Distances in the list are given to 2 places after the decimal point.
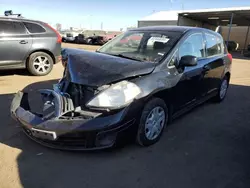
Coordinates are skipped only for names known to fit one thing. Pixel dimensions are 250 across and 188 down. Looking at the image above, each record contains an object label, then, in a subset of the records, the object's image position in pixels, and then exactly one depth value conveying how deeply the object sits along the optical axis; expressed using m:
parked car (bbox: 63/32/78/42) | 28.59
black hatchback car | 2.75
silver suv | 6.55
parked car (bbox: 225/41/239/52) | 28.15
